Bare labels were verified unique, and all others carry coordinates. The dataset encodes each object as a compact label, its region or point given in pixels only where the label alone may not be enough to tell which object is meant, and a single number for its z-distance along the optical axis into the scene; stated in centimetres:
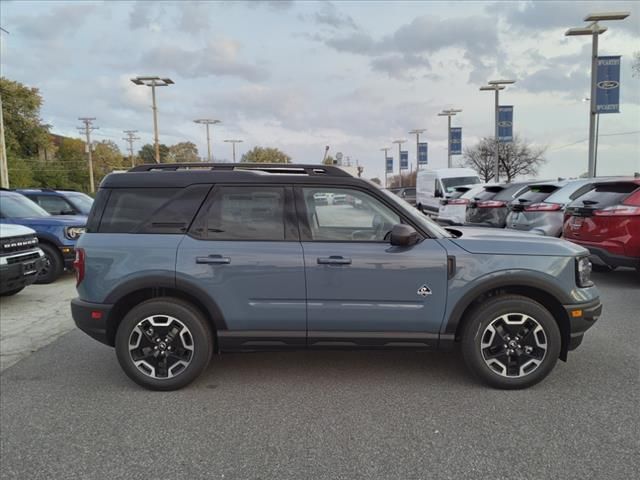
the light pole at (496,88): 2608
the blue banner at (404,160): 5746
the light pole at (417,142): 4781
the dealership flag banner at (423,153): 4828
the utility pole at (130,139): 8275
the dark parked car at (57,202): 1086
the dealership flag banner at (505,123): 2602
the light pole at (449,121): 3616
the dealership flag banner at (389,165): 6669
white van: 2227
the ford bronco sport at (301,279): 368
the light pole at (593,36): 1582
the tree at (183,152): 8150
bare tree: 5144
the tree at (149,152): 7896
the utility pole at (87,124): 6719
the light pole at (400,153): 5759
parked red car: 673
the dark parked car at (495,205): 1146
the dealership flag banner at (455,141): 3616
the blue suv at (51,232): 873
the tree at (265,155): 8115
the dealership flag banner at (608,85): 1645
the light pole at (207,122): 4981
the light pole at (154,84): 2878
